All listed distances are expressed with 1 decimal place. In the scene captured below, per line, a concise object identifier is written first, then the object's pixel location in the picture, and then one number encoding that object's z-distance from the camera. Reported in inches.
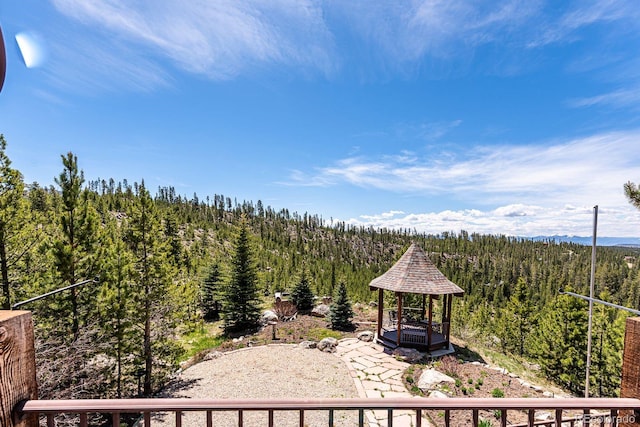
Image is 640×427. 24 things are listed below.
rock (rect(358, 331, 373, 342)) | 466.3
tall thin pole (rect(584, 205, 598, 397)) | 185.7
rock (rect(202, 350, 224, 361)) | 422.9
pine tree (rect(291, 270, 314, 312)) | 665.6
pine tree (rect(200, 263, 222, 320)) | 746.8
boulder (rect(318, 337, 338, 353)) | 423.3
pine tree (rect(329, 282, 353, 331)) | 532.7
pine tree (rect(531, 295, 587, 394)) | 572.4
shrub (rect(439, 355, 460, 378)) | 327.3
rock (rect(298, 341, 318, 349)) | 438.0
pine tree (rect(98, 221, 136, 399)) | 289.4
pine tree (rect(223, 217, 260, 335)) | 571.2
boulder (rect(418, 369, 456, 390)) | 298.5
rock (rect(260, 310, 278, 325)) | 581.3
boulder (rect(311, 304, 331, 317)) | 631.8
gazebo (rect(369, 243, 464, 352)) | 403.0
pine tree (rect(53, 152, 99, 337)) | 283.4
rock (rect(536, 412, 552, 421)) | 246.8
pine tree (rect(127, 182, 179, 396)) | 325.4
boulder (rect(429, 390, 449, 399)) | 276.0
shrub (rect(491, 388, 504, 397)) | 274.7
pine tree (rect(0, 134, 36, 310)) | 295.1
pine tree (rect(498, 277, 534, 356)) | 805.9
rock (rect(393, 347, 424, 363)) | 376.5
